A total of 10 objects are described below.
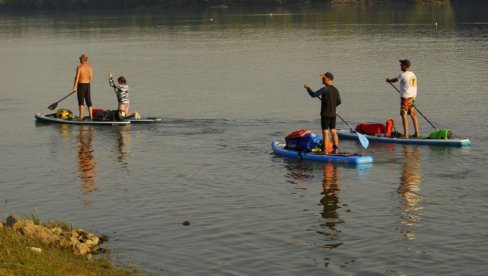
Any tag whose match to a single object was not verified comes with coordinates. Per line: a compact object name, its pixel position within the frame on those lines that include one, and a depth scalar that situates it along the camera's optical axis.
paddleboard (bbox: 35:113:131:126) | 33.25
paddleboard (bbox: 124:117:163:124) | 33.59
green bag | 28.12
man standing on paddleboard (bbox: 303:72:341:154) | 25.95
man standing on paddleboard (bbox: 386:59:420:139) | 28.58
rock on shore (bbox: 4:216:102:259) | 17.36
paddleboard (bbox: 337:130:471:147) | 27.75
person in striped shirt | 33.31
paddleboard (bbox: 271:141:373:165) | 25.64
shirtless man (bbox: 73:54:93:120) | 34.00
